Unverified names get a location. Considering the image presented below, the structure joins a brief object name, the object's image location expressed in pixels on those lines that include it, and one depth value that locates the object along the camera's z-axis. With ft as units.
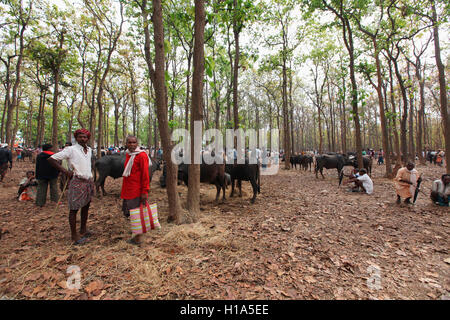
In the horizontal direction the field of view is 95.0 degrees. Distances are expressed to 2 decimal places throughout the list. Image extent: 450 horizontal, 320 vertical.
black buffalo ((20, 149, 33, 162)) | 76.98
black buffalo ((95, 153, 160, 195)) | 24.43
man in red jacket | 11.43
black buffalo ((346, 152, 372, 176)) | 41.40
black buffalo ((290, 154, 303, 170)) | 62.58
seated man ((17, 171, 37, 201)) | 22.36
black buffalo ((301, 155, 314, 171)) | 59.82
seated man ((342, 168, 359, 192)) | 28.17
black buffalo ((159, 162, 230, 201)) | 22.80
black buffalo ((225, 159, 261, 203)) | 22.70
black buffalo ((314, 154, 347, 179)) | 42.18
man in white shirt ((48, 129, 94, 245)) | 11.15
